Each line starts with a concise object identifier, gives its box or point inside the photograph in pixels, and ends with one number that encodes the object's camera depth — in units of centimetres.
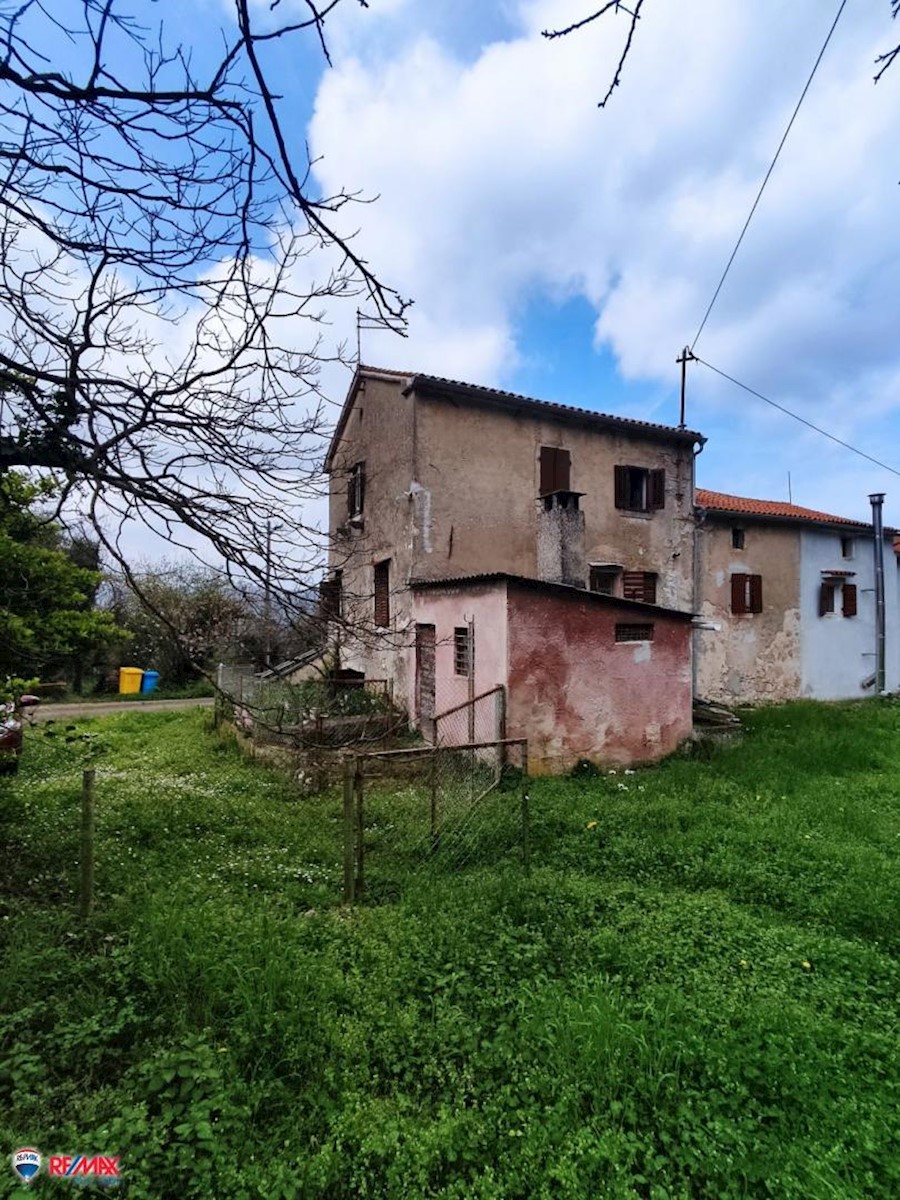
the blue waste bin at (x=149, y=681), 1958
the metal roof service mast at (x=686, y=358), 1681
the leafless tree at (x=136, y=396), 262
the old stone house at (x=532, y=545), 934
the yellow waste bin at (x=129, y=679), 1931
